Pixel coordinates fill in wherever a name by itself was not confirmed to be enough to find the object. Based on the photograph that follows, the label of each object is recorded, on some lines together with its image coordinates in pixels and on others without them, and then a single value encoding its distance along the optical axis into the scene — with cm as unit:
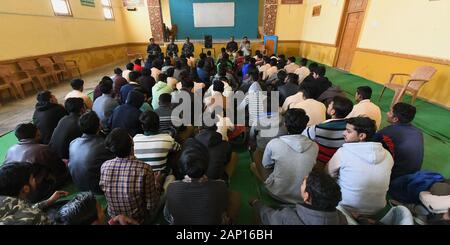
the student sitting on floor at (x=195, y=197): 121
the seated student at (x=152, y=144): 182
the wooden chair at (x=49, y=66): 594
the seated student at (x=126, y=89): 339
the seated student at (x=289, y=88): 344
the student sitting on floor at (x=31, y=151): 184
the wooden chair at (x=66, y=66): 650
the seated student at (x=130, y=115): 243
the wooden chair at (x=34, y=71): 543
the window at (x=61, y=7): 666
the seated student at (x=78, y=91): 311
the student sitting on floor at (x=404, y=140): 188
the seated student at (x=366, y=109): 242
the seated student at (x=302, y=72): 452
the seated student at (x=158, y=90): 342
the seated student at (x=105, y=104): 291
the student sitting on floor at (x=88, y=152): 174
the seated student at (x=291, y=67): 498
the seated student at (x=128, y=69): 445
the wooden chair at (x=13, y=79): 488
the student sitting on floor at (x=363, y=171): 145
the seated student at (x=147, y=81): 382
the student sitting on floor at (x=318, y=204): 99
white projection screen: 1199
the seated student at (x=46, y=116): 245
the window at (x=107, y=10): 951
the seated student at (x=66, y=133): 217
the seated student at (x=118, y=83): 392
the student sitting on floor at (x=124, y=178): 142
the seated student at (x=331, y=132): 204
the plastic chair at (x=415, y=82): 389
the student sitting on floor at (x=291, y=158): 167
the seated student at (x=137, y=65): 494
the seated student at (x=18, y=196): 102
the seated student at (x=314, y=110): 255
